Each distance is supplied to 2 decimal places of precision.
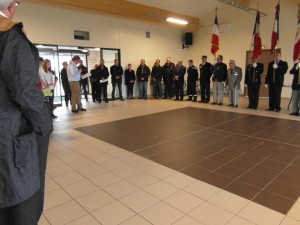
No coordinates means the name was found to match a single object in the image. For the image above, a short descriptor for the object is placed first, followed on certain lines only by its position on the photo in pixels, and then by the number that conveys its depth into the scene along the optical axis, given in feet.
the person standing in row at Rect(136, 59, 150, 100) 34.24
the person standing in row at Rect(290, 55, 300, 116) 21.27
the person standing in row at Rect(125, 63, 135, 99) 33.68
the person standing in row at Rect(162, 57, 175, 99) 33.83
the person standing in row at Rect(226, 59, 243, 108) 26.30
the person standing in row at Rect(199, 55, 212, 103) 29.19
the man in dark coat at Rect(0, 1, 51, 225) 3.80
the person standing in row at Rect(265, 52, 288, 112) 23.29
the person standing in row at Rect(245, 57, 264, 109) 24.99
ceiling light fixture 35.16
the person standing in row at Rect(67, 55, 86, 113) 23.56
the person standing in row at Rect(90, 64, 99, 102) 31.14
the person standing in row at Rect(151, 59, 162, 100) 34.71
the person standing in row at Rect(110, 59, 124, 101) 32.32
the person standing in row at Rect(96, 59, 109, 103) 30.50
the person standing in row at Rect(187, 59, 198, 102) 31.27
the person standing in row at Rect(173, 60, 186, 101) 32.27
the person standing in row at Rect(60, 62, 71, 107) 28.22
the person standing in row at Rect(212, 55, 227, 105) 27.40
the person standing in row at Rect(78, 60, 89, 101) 30.76
